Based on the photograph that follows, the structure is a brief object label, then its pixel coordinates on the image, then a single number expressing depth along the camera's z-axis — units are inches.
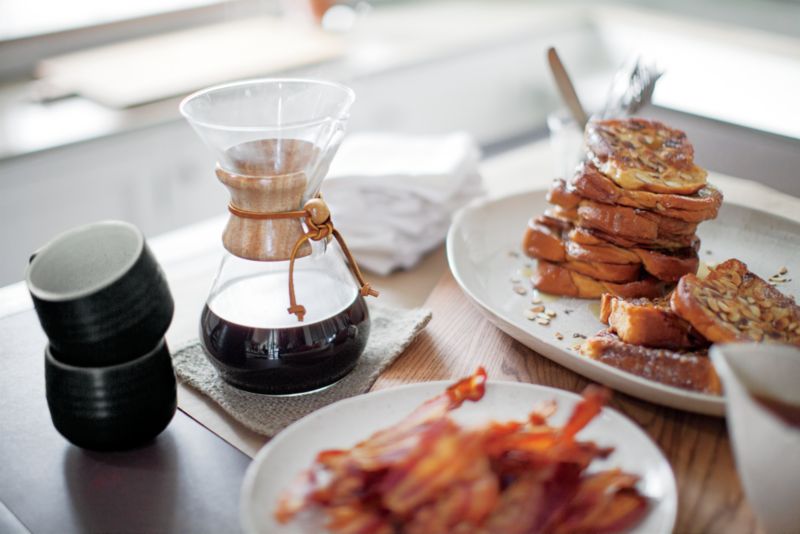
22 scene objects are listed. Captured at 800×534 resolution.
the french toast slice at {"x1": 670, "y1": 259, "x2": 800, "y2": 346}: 36.9
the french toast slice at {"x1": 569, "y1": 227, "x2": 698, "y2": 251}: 45.8
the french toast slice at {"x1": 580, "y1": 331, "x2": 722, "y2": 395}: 34.8
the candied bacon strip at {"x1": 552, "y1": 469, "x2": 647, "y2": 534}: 27.7
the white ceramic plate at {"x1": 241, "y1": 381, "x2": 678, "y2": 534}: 28.2
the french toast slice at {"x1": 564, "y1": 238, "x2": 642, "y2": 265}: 46.0
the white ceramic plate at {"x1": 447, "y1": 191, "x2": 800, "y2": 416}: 42.0
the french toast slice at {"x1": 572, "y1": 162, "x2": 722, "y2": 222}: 43.6
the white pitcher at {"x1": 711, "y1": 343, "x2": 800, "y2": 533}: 26.0
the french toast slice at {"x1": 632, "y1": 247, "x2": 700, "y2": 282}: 45.2
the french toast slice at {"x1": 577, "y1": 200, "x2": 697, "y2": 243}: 44.9
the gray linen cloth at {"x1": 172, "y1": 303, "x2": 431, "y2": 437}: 36.9
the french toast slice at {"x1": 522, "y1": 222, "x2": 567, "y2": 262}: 47.9
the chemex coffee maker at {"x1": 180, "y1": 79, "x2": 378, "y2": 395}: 35.2
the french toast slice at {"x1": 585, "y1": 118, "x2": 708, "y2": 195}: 45.1
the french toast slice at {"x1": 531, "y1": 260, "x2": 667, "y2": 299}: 46.6
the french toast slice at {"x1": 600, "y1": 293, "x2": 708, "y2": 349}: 38.3
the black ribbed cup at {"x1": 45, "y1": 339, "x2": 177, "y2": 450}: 33.1
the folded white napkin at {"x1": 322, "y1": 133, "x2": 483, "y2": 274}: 52.2
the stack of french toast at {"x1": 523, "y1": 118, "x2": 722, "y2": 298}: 44.7
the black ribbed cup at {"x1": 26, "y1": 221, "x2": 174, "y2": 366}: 31.1
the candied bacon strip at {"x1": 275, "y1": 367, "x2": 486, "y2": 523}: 27.3
